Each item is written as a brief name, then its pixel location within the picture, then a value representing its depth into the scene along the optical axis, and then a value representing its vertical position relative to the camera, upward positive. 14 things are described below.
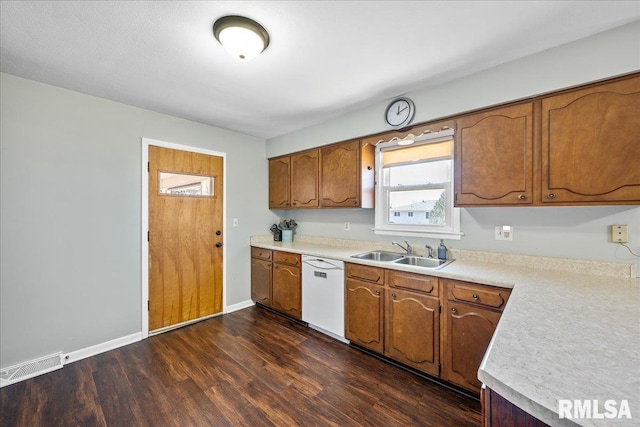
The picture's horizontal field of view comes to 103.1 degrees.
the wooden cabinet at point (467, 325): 1.68 -0.77
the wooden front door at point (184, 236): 2.77 -0.28
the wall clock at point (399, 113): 2.30 +0.95
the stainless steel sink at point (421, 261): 2.37 -0.45
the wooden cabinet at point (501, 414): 0.69 -0.58
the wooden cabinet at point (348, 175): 2.78 +0.45
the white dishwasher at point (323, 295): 2.55 -0.86
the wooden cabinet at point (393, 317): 1.96 -0.87
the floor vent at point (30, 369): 1.96 -1.27
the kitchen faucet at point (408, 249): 2.59 -0.36
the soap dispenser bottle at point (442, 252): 2.32 -0.34
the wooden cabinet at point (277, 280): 2.97 -0.85
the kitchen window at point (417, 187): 2.45 +0.28
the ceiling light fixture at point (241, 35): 1.44 +1.05
